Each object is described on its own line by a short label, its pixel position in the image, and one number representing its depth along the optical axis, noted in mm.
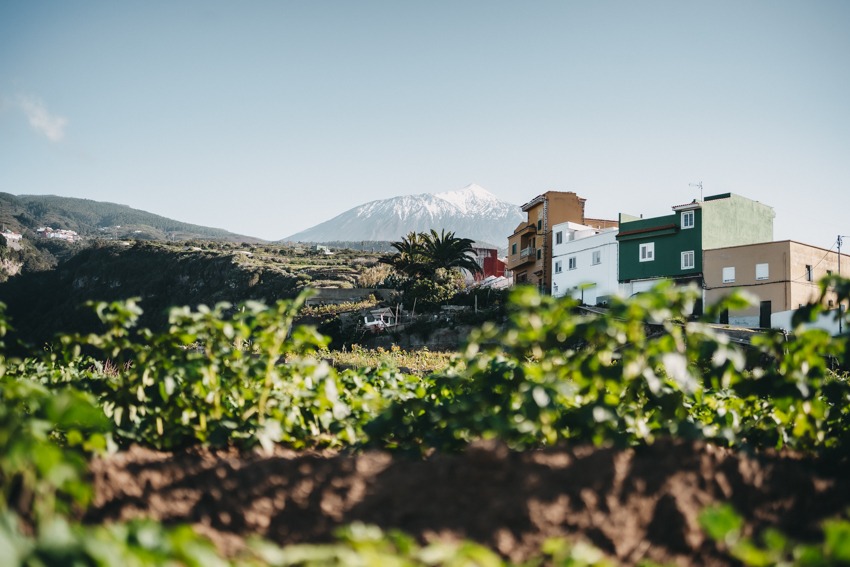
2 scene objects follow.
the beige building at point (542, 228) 46719
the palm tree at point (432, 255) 41875
